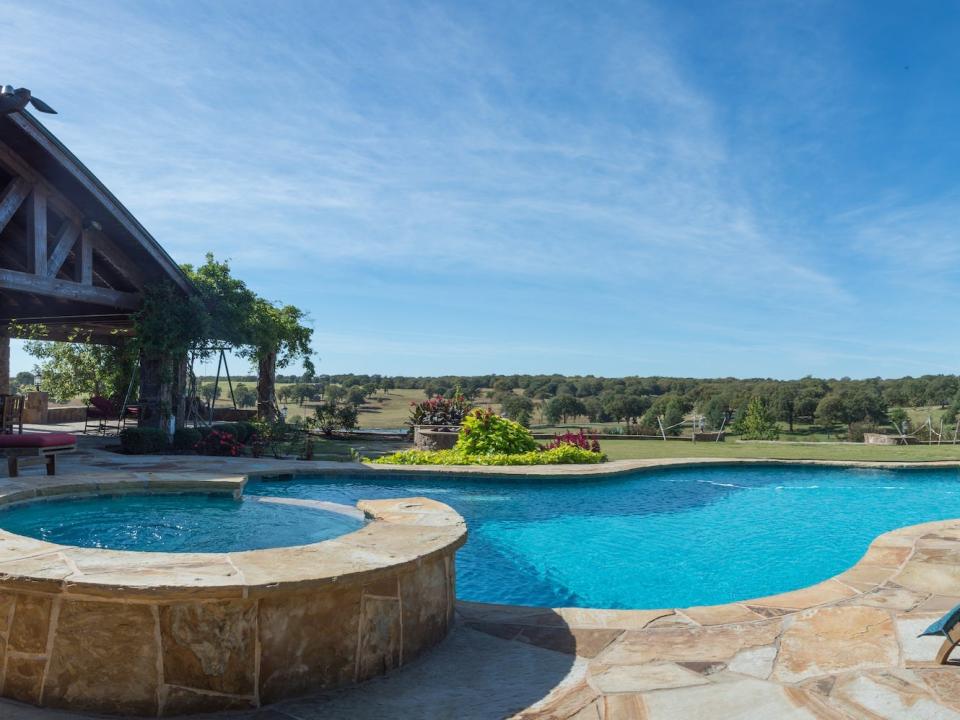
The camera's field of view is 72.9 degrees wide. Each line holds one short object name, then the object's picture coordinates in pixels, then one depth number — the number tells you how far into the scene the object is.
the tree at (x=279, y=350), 17.15
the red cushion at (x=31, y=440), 7.77
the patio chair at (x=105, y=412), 16.42
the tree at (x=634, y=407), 37.59
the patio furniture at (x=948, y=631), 2.98
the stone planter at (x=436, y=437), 14.10
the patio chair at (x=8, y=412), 9.76
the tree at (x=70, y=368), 20.67
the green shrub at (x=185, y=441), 12.04
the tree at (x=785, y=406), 35.66
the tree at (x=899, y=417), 26.85
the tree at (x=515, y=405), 29.97
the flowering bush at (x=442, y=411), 16.30
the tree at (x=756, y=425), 23.36
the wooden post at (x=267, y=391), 18.55
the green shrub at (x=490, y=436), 12.91
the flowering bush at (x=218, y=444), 12.16
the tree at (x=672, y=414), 29.77
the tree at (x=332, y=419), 18.11
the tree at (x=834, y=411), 33.56
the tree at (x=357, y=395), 31.14
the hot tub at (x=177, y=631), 2.55
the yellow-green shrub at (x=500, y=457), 12.12
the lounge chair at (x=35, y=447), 7.65
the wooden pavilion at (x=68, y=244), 9.82
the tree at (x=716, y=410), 29.48
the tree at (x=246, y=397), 30.50
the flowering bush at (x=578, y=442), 13.76
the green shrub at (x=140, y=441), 11.55
